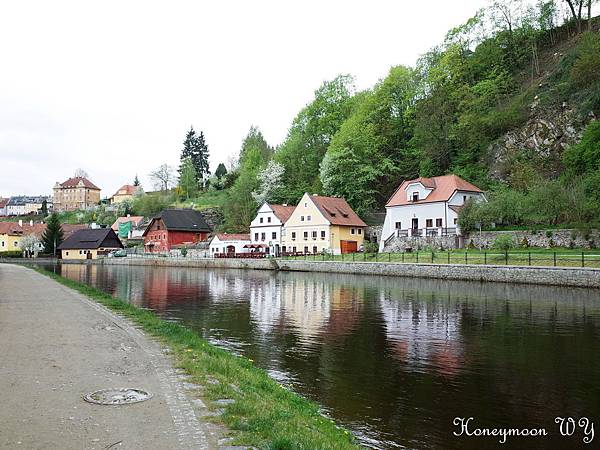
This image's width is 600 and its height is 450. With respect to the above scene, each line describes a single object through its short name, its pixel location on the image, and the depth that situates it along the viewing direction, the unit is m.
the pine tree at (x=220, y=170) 143.12
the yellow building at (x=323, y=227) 65.31
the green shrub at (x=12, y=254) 104.75
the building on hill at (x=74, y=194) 165.00
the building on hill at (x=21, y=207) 192.25
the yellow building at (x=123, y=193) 161.12
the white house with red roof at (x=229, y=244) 74.19
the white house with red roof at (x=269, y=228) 72.50
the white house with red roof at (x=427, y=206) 53.94
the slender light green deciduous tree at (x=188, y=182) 121.31
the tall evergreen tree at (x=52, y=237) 101.31
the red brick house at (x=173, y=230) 89.88
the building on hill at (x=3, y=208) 194.00
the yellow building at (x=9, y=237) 115.64
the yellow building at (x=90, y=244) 94.75
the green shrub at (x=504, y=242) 42.86
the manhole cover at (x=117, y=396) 7.55
